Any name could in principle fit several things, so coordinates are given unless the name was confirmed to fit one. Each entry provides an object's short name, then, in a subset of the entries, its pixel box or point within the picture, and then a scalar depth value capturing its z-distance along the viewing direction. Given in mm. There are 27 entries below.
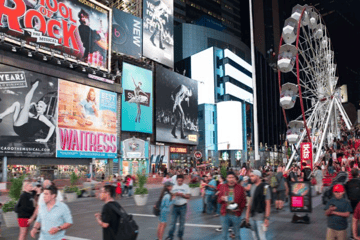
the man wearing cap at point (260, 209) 7262
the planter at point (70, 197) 21734
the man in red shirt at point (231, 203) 7176
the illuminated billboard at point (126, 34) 53453
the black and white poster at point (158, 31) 60438
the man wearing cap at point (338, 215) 6102
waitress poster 41044
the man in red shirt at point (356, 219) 6008
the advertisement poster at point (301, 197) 11461
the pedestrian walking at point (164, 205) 8781
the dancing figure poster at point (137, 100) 53438
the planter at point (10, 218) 12359
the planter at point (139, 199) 18688
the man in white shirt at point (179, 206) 9000
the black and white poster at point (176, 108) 61438
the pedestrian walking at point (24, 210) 7848
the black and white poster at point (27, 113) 35219
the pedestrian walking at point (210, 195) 13906
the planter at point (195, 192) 23422
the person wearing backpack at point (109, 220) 5184
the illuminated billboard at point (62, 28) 36188
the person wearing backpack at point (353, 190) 8672
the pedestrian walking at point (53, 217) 5273
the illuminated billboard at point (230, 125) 88000
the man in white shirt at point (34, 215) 7498
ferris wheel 25047
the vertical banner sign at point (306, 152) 25156
